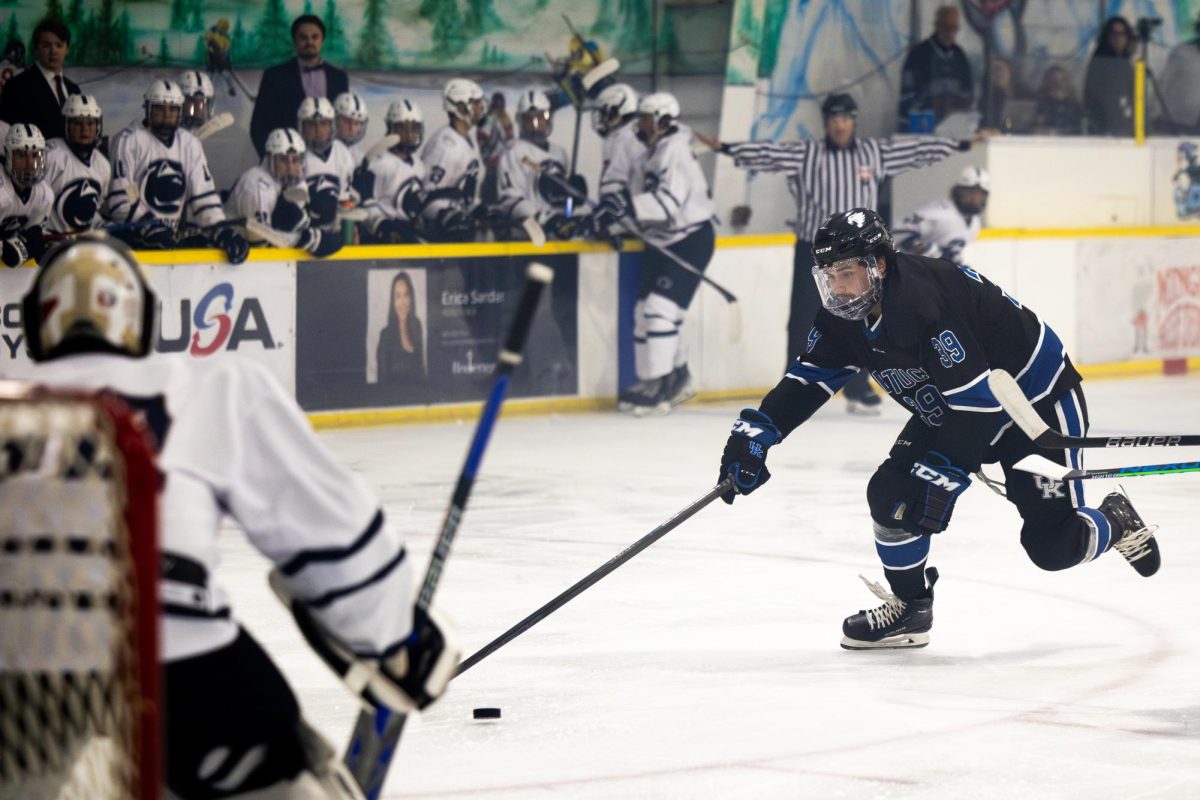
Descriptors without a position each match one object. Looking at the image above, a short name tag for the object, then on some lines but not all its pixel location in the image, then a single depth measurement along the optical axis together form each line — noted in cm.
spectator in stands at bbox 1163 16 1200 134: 2709
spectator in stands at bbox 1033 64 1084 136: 2542
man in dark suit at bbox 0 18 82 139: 1789
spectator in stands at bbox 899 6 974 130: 2436
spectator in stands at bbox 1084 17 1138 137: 2483
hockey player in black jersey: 880
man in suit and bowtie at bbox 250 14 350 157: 1984
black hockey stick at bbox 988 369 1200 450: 882
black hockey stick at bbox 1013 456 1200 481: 906
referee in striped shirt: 2048
